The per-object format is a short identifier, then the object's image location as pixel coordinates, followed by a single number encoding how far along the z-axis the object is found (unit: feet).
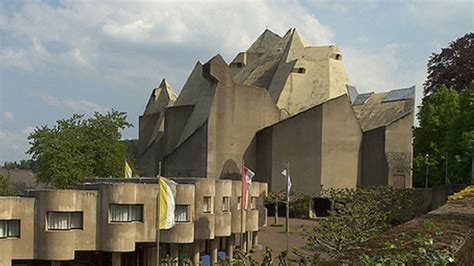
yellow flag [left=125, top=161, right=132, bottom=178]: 128.77
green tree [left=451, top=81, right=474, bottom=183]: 158.30
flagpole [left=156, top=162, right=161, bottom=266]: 80.39
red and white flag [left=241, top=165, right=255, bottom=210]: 103.86
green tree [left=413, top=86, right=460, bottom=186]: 171.17
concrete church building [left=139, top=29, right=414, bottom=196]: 186.60
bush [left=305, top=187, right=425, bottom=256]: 80.65
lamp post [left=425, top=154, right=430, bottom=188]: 179.06
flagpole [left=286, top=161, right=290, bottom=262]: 113.07
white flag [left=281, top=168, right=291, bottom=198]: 112.76
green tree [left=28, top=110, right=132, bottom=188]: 159.84
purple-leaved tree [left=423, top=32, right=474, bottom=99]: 187.01
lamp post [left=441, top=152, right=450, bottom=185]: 165.78
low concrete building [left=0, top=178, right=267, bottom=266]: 78.33
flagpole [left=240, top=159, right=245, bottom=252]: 106.73
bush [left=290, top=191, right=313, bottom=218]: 185.26
